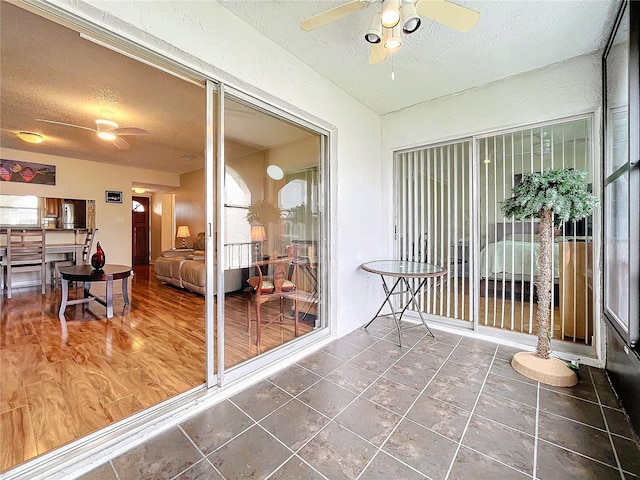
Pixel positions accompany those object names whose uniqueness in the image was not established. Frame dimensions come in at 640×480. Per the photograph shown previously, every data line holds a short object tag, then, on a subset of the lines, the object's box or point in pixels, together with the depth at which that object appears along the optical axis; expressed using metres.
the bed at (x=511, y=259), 2.65
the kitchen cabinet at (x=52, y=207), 5.49
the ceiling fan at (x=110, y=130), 3.59
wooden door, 8.22
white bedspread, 2.64
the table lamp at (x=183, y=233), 6.98
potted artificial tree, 2.02
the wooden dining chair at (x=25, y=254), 4.45
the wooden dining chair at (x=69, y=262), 5.23
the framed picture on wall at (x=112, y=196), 6.21
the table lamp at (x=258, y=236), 2.24
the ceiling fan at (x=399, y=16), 1.42
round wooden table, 3.40
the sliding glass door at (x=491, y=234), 2.47
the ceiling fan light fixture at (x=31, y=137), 3.71
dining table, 4.64
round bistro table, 2.51
